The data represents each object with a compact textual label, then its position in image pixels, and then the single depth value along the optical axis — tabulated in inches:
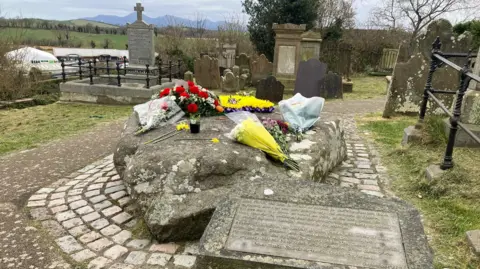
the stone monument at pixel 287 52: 538.3
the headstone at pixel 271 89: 427.8
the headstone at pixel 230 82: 535.8
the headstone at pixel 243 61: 661.3
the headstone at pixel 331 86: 464.1
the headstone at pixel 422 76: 313.9
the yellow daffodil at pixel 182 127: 175.6
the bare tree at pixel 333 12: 957.8
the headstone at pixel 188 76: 577.6
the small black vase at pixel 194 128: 170.0
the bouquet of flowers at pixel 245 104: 216.4
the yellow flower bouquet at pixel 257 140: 155.3
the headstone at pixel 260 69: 619.2
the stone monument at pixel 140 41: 477.1
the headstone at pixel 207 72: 573.0
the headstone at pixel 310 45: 638.5
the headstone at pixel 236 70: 559.3
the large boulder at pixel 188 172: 121.9
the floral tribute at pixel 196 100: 204.1
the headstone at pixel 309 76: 444.5
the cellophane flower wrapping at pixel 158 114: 182.5
